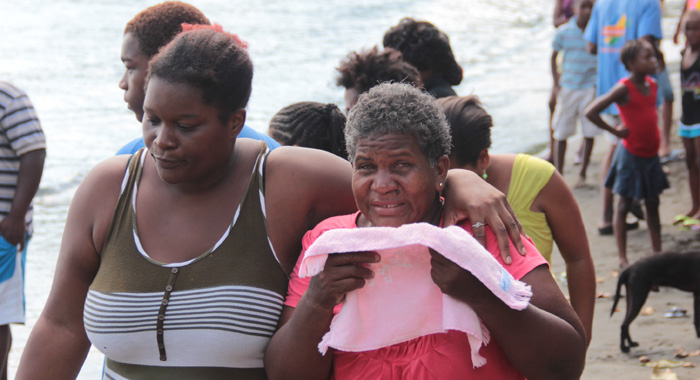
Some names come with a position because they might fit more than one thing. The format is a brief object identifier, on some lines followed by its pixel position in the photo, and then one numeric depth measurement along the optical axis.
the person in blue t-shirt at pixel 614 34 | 16.84
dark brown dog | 11.41
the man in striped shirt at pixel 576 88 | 19.52
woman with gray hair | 4.55
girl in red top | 14.53
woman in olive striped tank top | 5.18
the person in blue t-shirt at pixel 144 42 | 6.96
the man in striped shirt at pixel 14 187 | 10.27
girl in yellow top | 7.33
